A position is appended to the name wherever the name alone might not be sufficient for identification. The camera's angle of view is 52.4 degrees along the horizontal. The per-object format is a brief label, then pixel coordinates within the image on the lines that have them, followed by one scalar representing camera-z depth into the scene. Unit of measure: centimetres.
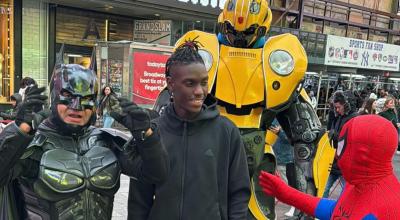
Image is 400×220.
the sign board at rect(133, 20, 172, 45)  1131
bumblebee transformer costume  248
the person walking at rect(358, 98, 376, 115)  691
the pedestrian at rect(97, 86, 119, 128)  658
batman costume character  156
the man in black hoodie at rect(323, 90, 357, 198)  481
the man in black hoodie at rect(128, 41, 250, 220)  169
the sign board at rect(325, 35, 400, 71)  1370
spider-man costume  158
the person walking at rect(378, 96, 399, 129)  650
